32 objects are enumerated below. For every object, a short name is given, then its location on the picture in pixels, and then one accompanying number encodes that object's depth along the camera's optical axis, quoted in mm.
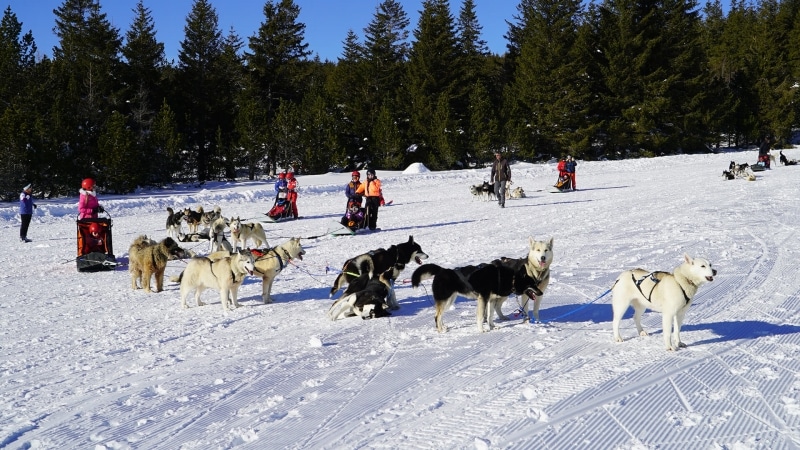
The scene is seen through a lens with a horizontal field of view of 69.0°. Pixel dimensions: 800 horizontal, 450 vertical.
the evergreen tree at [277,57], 36531
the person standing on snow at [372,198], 12797
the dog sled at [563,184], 20328
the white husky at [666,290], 4371
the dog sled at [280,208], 15039
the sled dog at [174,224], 12828
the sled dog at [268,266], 6832
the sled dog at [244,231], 10891
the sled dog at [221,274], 6480
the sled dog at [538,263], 5277
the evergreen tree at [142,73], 30812
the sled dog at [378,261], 6746
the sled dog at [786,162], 26281
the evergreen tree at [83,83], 24266
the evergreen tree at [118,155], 24703
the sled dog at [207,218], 13109
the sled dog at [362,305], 6000
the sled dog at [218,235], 10703
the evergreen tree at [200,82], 32906
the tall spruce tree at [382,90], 34562
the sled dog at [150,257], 7598
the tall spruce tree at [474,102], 35562
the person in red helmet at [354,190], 12971
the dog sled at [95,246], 9117
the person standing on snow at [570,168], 20453
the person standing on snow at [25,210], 12938
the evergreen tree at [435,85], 35312
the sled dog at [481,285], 5164
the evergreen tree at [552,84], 38906
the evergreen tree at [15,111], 20844
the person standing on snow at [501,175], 16031
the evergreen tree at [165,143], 28078
